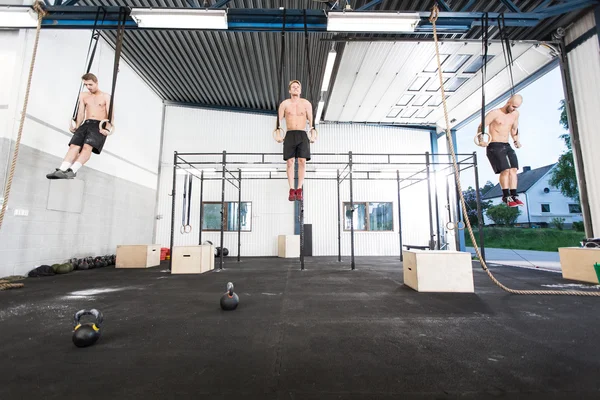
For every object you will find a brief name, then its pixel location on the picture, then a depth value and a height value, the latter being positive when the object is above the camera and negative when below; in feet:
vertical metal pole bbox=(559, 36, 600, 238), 15.97 +6.20
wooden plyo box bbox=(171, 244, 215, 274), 16.19 -1.84
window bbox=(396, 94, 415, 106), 24.59 +13.24
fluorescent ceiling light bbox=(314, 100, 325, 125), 22.57 +11.35
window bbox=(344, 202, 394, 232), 30.89 +1.80
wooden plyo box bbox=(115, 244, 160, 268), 19.98 -1.96
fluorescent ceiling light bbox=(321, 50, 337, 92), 15.87 +11.06
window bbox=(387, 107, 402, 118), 27.27 +13.25
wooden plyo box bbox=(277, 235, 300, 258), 27.76 -1.70
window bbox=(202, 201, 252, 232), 30.04 +1.86
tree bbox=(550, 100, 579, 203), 36.17 +8.40
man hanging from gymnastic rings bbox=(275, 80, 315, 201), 11.85 +5.10
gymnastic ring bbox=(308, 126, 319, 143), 10.45 +4.03
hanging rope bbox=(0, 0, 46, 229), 9.96 +9.33
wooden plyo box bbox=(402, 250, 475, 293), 10.07 -1.64
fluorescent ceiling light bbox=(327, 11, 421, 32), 10.94 +9.28
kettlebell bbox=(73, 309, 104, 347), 5.03 -2.04
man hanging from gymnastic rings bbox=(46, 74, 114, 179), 10.27 +4.17
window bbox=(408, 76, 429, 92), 21.76 +13.22
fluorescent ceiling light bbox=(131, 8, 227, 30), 10.89 +9.41
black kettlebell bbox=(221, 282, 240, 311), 7.59 -2.11
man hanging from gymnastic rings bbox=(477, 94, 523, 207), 12.23 +4.24
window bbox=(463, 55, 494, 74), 19.16 +13.17
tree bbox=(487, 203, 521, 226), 62.49 +4.45
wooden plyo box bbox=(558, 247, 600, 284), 12.54 -1.61
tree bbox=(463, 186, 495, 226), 80.99 +8.92
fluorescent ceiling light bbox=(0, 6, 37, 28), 10.68 +9.24
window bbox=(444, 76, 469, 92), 21.91 +13.30
